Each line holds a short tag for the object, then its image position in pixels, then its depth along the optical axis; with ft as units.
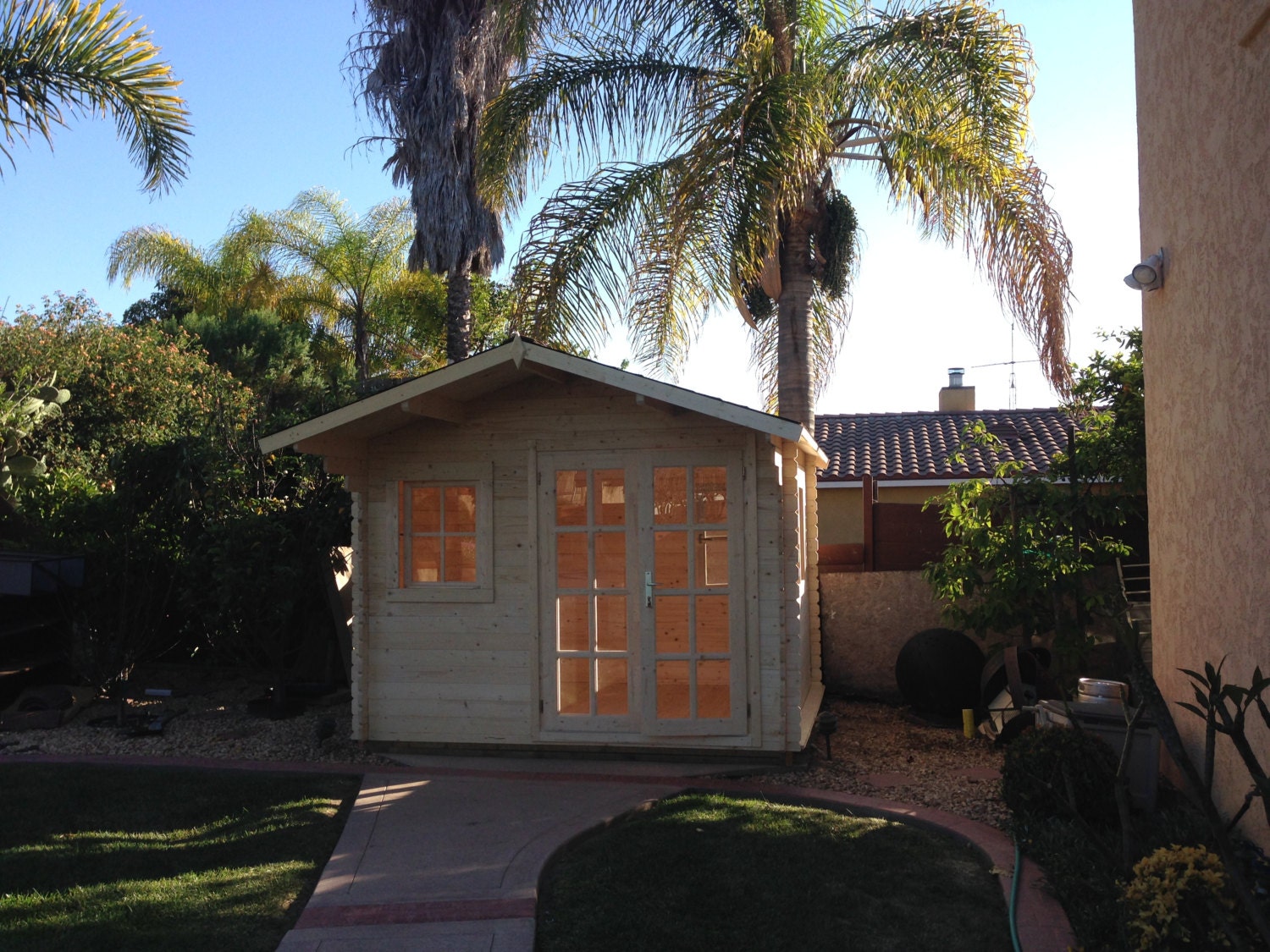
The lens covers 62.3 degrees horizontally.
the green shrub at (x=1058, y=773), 17.65
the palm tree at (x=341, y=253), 77.25
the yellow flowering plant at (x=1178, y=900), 11.03
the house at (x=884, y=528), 33.83
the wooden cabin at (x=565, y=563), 23.91
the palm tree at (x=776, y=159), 28.07
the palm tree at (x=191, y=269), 81.15
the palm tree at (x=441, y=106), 49.44
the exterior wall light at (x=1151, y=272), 20.49
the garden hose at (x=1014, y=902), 13.61
